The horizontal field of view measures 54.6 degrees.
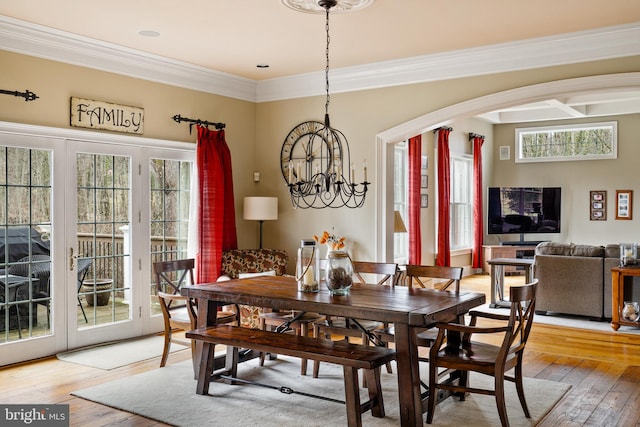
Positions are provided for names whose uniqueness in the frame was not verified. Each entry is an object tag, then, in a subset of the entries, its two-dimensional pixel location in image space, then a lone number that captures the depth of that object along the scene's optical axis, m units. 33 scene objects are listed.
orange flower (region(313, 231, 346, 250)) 4.22
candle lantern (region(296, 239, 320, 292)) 4.21
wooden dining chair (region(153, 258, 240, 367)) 4.67
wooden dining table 3.54
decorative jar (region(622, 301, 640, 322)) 6.39
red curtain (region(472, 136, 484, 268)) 11.07
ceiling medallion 4.32
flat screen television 10.96
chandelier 6.63
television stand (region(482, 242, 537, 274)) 10.96
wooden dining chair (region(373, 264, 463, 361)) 4.13
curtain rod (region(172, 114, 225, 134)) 6.33
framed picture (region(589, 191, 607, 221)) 10.62
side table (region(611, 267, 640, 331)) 6.41
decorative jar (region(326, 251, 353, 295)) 4.05
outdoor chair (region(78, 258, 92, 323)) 5.54
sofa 6.87
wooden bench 3.52
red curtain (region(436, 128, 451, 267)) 9.81
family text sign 5.41
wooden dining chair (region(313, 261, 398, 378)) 4.38
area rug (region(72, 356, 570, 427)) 3.79
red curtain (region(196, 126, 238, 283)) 6.45
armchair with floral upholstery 6.60
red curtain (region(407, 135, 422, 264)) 9.14
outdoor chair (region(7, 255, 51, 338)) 5.09
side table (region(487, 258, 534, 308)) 7.61
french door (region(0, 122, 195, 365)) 5.07
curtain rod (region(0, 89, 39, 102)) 4.87
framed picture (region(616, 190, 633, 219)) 10.38
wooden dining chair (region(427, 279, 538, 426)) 3.49
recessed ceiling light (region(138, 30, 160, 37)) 5.10
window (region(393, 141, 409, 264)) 9.34
